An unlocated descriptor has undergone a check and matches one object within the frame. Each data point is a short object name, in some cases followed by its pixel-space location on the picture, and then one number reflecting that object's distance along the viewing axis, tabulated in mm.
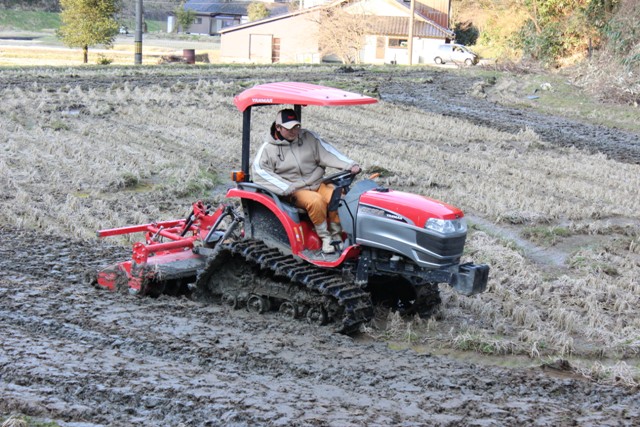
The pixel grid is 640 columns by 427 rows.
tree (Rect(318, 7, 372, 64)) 55188
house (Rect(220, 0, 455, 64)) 58156
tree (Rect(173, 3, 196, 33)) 81375
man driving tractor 7965
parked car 53528
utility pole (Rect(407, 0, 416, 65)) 49512
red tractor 7402
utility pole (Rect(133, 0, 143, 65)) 40156
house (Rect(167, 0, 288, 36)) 86000
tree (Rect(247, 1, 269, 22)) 77125
